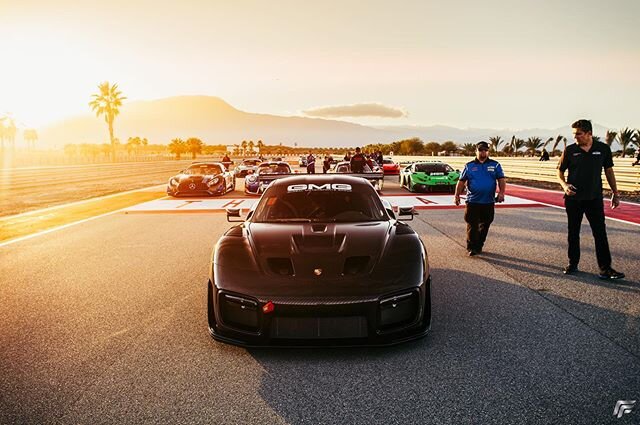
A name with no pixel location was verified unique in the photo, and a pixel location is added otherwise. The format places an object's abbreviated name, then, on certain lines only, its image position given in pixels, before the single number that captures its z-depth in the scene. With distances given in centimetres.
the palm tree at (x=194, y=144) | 14125
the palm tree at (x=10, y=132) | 18942
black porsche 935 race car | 355
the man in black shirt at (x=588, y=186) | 625
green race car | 1997
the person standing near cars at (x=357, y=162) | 1898
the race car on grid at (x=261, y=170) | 1972
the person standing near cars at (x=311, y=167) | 3030
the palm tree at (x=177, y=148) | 11122
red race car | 3494
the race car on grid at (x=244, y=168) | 3309
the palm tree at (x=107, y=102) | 9250
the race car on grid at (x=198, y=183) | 1911
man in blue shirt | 772
